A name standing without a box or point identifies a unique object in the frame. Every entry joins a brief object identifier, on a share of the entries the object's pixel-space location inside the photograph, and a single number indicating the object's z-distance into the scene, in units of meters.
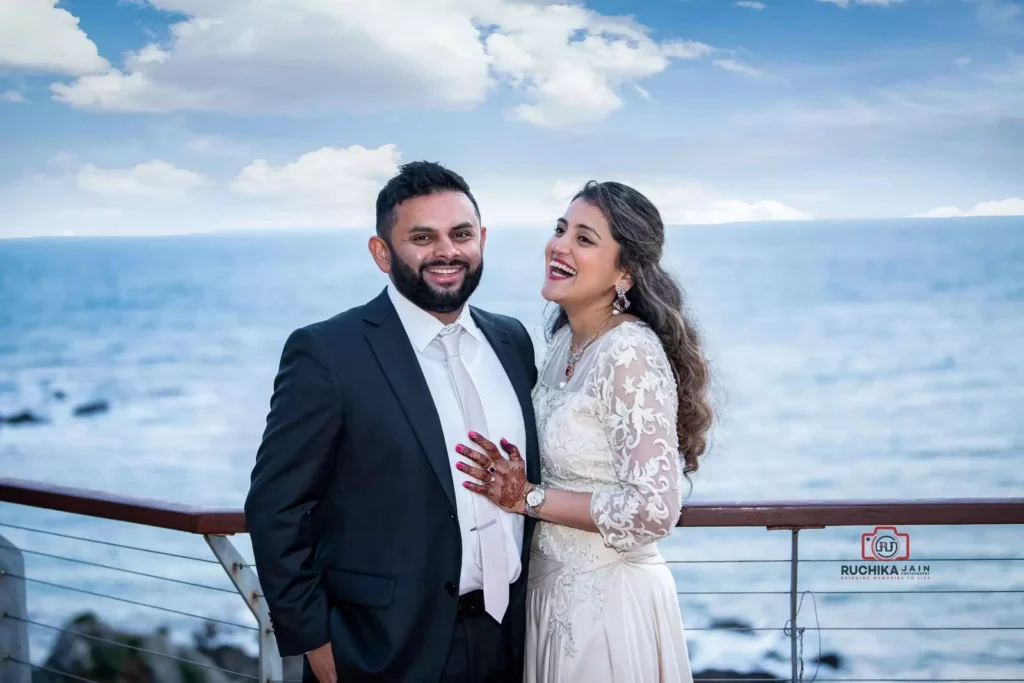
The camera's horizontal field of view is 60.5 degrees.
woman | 2.02
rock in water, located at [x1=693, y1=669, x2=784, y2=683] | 7.09
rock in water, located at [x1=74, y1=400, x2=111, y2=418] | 32.59
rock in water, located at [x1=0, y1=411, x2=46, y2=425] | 30.34
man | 1.85
